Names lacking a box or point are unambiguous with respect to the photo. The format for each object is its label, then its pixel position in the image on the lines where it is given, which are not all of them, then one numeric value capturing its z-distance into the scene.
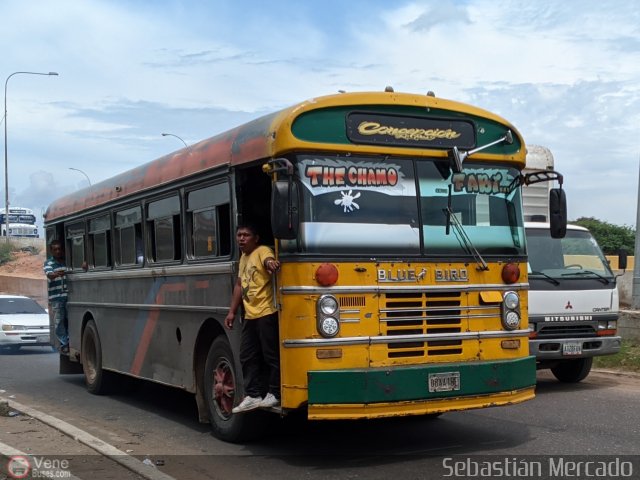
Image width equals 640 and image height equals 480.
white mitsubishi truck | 11.84
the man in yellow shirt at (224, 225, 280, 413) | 7.74
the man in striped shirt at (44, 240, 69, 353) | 14.29
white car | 20.61
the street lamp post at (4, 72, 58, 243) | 45.53
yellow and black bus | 7.41
